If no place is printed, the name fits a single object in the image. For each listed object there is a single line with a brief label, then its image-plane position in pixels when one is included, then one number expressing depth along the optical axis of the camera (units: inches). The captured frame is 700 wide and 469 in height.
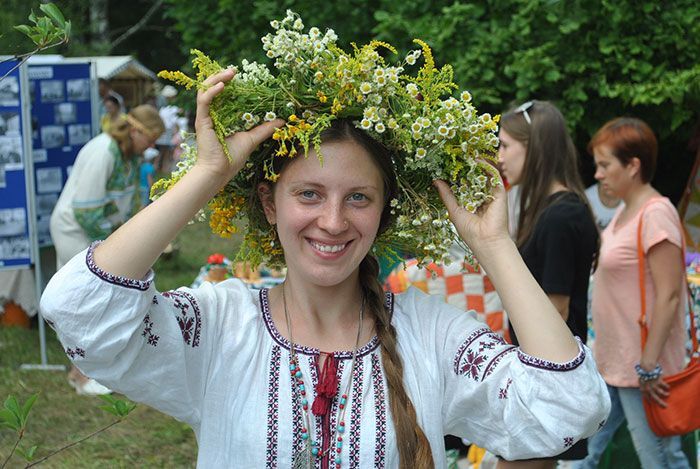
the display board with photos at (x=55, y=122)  242.8
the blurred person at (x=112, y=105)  390.0
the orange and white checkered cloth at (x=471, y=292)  169.9
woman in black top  118.0
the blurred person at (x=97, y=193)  207.8
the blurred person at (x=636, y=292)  127.9
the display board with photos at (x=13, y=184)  217.0
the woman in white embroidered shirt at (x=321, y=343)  61.3
